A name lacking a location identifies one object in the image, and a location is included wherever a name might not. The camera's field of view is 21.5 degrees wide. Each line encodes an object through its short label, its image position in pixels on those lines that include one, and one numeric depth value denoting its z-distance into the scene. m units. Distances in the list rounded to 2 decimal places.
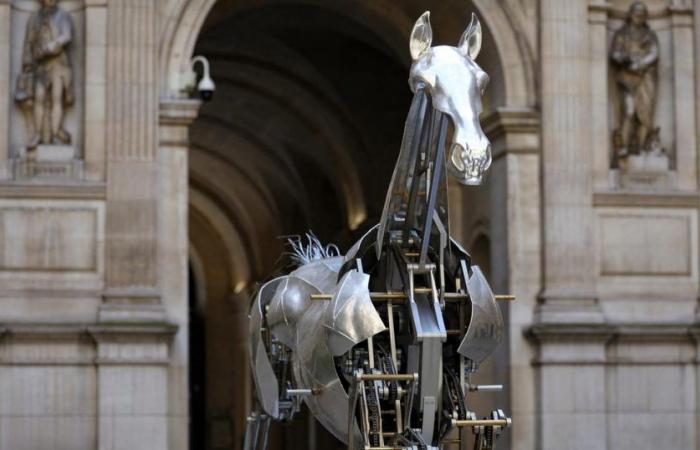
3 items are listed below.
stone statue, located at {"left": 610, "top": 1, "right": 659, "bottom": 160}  29.66
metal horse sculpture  16.45
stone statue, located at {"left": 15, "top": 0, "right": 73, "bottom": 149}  27.75
